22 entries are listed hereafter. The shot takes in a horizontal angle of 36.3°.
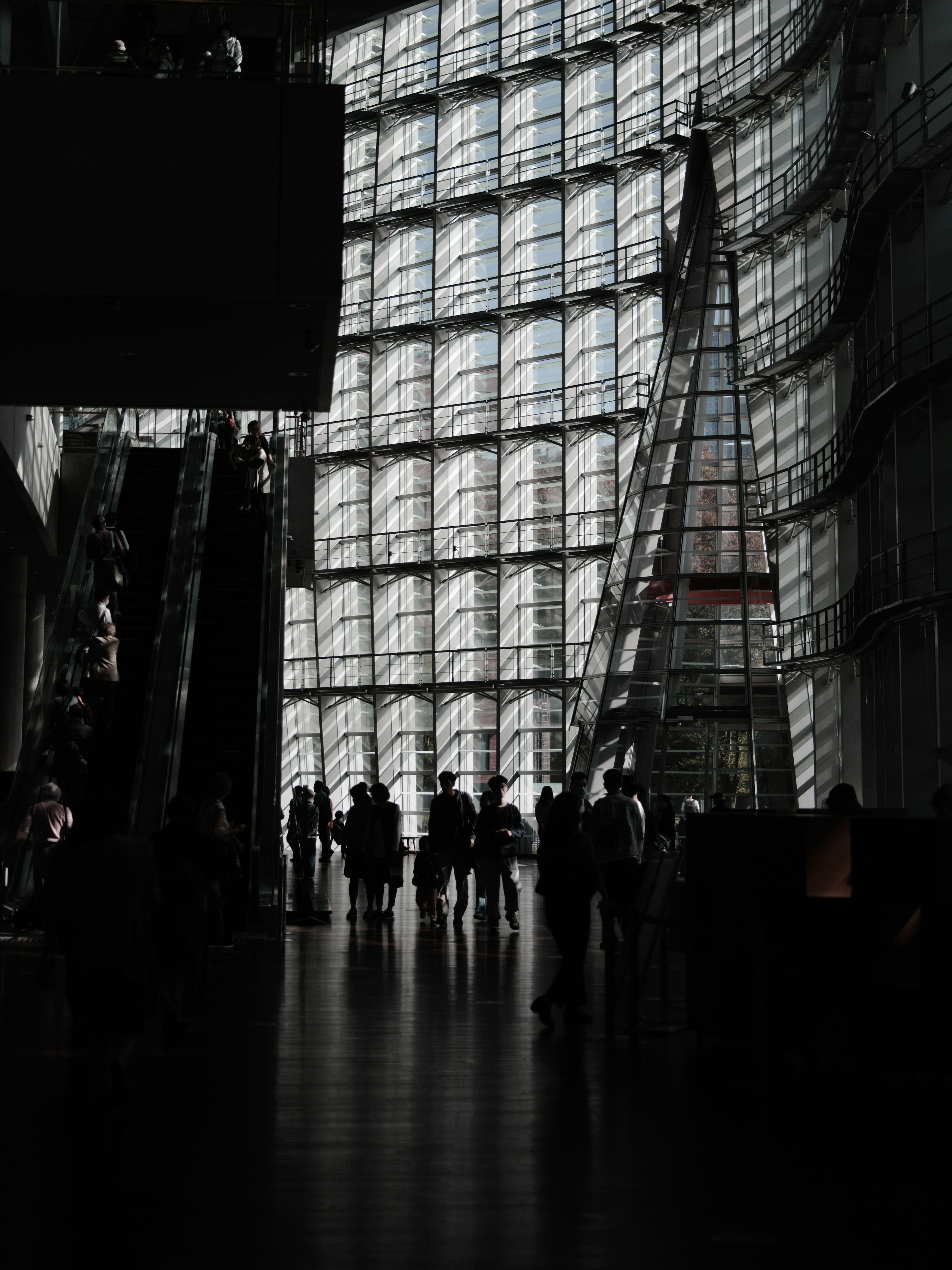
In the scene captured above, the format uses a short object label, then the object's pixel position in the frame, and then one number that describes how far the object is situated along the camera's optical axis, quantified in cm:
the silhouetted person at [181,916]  708
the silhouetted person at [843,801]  1130
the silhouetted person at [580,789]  1234
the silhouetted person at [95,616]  1550
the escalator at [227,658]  1514
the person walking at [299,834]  1778
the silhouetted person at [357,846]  1582
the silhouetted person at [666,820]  1847
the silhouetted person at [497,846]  1462
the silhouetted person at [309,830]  1798
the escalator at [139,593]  1547
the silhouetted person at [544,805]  1764
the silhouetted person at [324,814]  2791
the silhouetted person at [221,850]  910
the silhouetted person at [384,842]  1556
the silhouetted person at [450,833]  1519
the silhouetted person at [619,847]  1214
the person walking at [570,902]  861
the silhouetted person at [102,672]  1513
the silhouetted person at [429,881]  1544
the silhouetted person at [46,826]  1266
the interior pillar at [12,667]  2217
